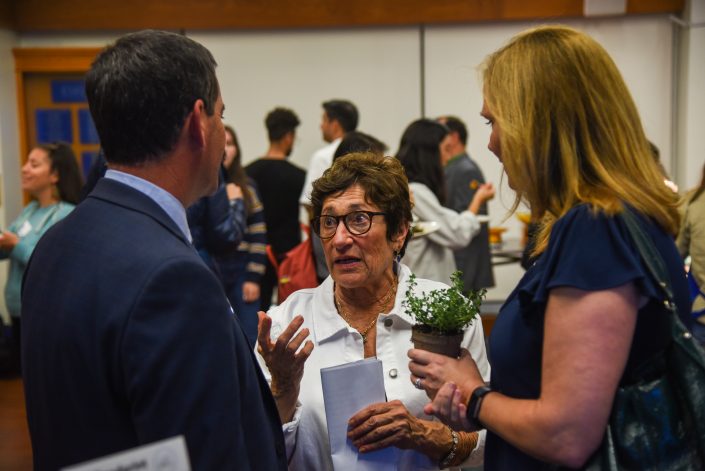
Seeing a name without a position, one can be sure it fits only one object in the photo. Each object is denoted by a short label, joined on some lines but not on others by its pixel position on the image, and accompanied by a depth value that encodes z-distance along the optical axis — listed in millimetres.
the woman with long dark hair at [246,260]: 4363
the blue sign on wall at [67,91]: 7879
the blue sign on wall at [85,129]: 7910
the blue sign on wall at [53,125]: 7895
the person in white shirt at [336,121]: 5488
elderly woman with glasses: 1773
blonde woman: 1205
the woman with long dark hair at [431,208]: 4102
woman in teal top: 4840
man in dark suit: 1120
